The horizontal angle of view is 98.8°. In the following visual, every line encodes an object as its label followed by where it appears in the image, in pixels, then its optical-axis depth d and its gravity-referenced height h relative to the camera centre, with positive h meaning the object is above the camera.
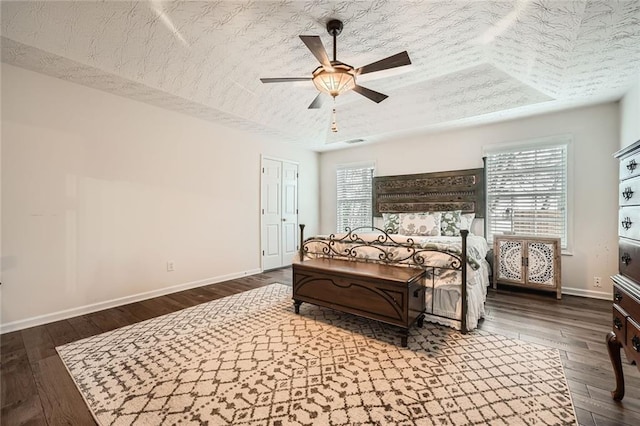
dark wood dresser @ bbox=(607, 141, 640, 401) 1.40 -0.34
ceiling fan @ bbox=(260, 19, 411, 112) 2.22 +1.27
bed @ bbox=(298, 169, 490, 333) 2.76 -0.37
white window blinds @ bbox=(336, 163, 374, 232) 6.02 +0.39
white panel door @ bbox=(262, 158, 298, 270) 5.46 -0.01
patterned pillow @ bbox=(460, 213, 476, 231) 4.42 -0.12
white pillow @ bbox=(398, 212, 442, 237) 4.39 -0.19
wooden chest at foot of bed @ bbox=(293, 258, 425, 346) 2.41 -0.75
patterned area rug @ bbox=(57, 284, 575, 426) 1.63 -1.19
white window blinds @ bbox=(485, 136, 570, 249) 4.02 +0.36
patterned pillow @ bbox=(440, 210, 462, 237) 4.35 -0.19
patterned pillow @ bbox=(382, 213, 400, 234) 4.86 -0.19
